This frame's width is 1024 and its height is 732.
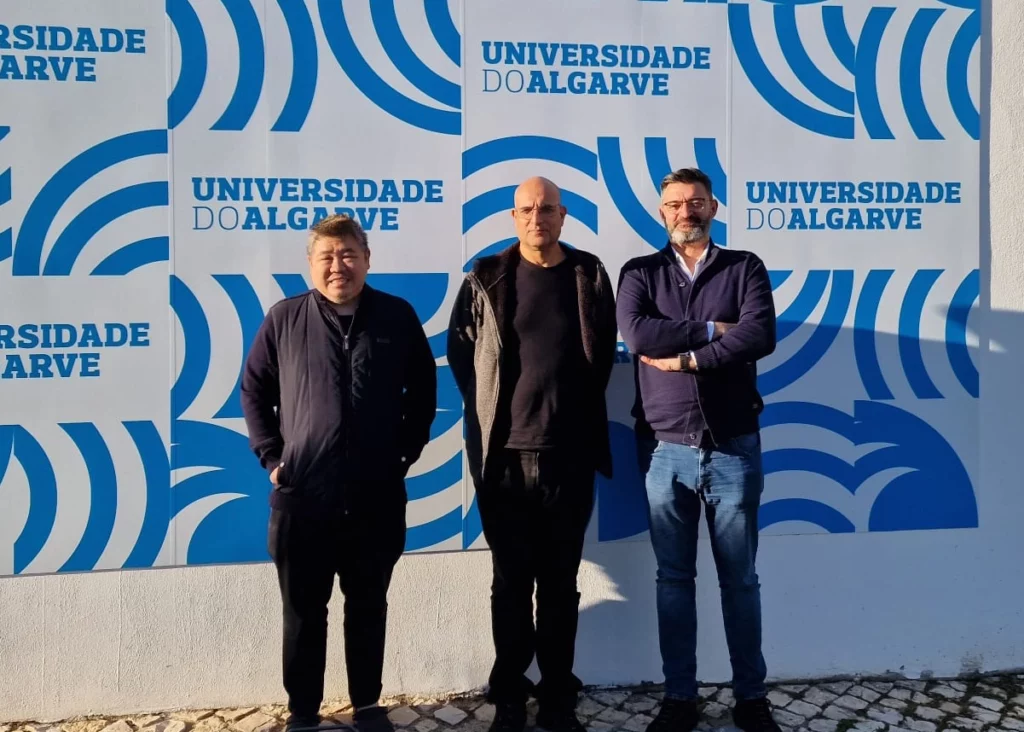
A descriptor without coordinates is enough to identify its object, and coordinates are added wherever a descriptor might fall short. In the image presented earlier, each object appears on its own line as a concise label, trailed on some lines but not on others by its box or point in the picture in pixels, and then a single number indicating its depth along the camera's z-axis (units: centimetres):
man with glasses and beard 309
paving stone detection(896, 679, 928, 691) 385
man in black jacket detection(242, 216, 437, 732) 292
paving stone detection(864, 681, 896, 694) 382
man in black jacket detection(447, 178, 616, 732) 311
